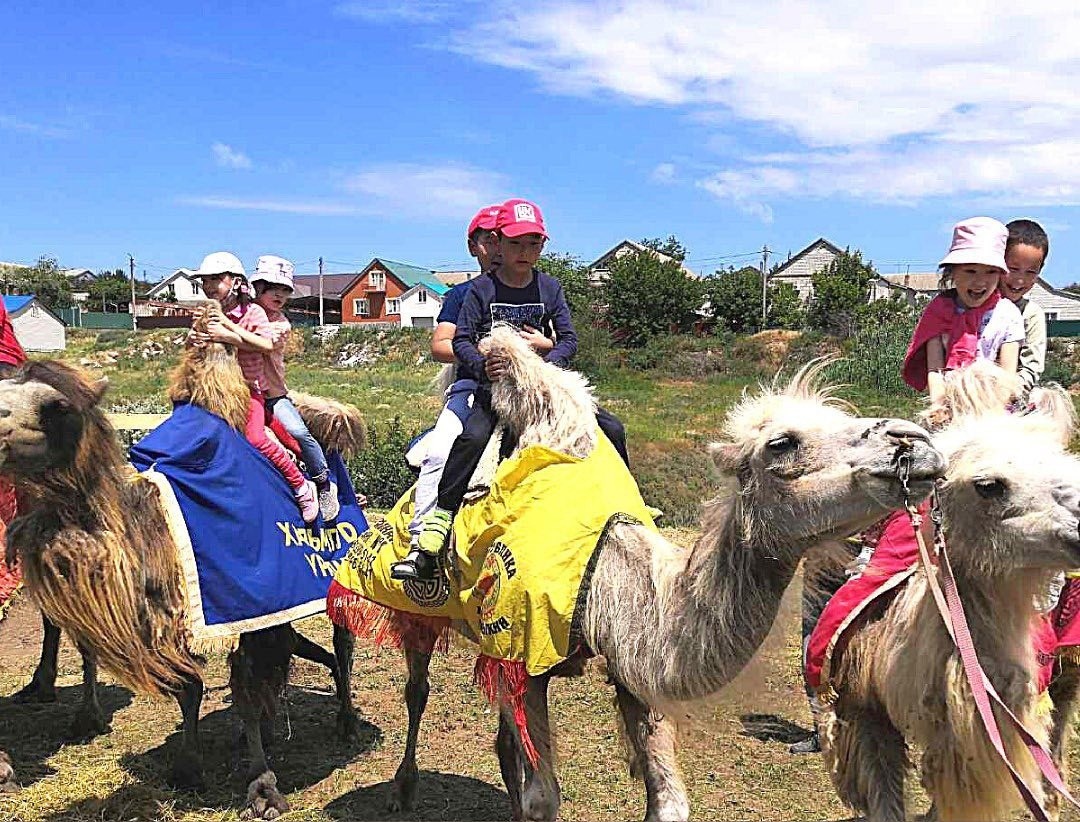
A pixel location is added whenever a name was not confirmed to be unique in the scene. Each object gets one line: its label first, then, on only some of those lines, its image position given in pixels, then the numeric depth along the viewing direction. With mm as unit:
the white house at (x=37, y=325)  51841
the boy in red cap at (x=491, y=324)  4152
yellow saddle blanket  3566
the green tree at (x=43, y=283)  73625
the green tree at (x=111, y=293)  78250
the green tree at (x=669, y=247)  69312
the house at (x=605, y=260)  66688
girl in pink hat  3850
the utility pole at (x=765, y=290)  53625
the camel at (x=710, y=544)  2801
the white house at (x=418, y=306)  71812
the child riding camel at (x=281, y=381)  5723
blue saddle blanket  4754
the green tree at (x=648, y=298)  51188
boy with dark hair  4379
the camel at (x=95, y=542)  4336
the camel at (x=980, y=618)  2789
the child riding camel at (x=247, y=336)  5371
